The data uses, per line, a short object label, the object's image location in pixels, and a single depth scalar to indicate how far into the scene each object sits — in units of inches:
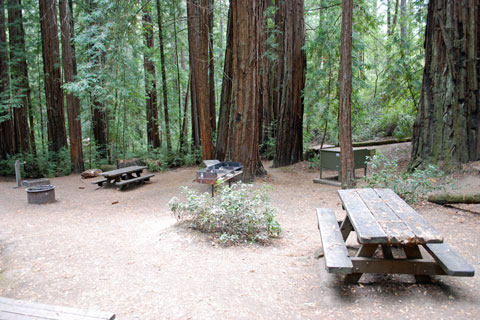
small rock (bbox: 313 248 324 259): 179.0
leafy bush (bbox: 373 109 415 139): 541.6
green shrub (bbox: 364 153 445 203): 257.9
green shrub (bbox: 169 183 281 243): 208.5
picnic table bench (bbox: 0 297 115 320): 93.5
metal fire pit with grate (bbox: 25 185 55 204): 346.2
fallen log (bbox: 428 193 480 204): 224.5
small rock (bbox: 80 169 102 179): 531.5
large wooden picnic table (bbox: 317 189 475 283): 119.6
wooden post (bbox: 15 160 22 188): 450.6
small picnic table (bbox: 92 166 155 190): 421.3
